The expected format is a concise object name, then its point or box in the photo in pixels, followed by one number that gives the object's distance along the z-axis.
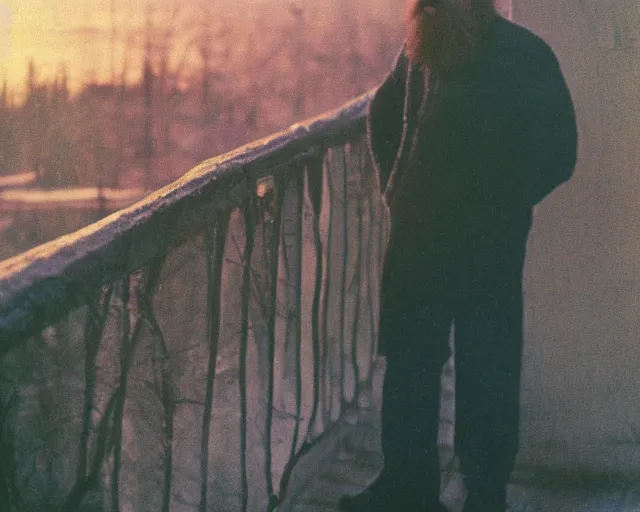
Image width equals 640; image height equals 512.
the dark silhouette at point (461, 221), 1.82
